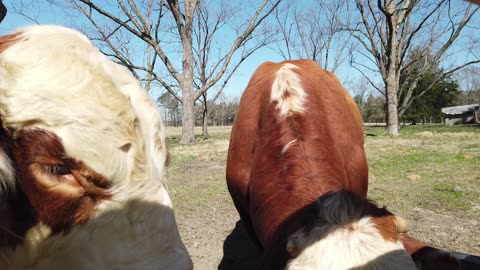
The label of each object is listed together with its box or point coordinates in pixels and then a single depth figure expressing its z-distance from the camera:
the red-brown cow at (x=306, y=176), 1.47
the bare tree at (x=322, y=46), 31.26
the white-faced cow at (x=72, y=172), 1.20
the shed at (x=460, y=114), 46.27
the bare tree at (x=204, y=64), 25.74
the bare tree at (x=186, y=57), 16.30
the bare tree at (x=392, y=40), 17.28
